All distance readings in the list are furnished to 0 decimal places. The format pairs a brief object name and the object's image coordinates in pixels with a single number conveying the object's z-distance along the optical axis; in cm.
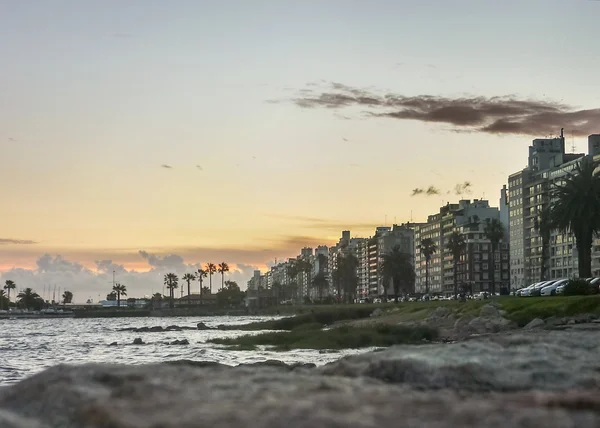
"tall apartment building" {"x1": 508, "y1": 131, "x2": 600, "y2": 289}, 17562
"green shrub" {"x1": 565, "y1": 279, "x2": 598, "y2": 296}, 6694
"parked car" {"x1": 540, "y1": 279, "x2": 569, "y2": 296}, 7838
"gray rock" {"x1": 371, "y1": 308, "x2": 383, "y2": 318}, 11495
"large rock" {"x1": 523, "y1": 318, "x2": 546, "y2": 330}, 4776
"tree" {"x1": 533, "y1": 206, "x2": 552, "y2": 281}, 14052
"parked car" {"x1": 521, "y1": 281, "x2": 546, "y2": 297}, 8596
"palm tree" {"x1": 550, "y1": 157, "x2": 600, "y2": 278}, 7681
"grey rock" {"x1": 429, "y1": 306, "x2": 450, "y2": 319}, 7735
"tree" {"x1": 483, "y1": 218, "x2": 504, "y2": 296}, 17962
